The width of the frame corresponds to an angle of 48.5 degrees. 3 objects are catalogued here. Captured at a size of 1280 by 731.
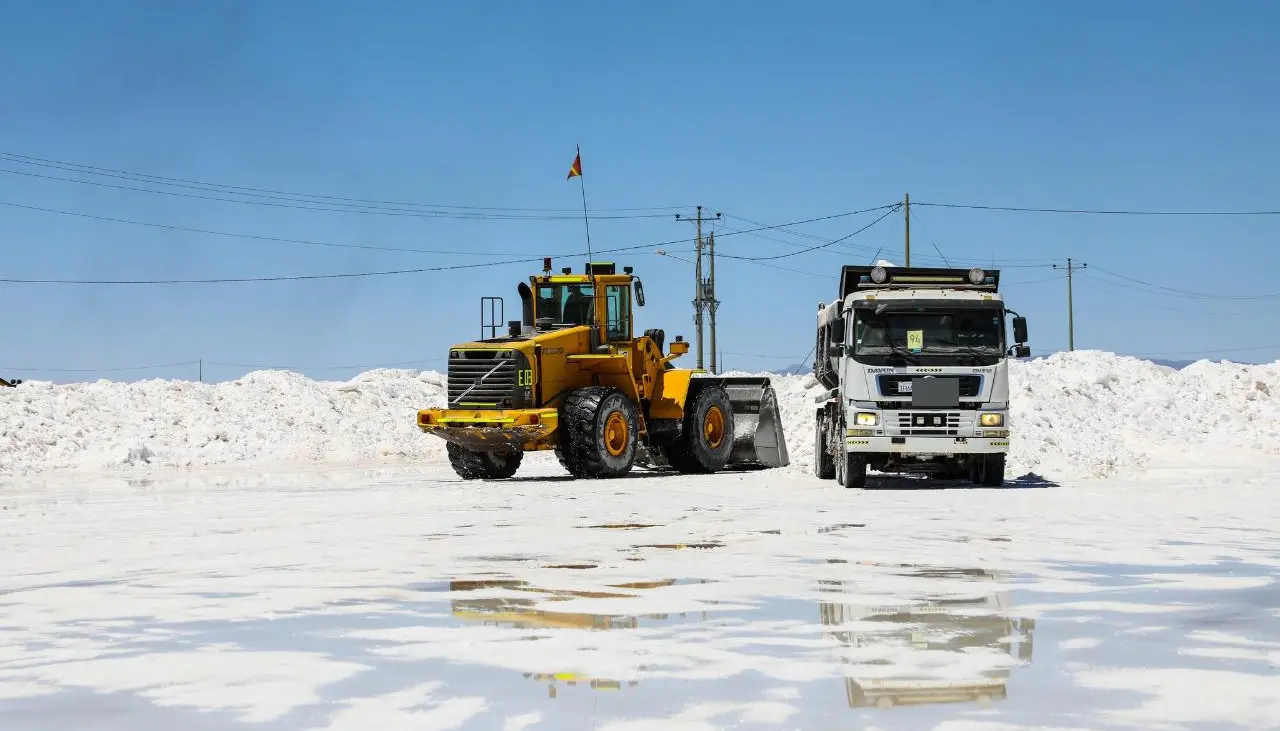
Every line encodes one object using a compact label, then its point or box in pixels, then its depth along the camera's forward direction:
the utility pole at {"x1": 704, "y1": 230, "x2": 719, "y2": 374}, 58.91
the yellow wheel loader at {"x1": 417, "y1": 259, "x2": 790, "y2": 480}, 24.36
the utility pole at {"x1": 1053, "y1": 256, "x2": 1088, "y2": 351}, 82.61
